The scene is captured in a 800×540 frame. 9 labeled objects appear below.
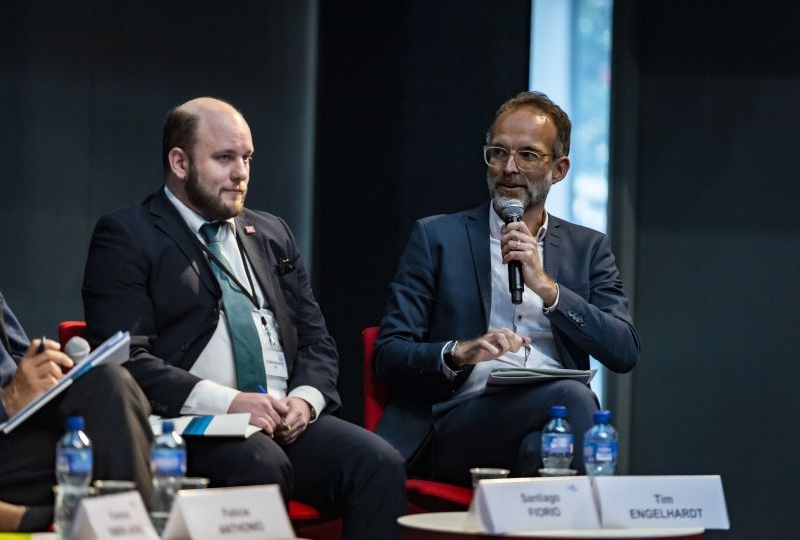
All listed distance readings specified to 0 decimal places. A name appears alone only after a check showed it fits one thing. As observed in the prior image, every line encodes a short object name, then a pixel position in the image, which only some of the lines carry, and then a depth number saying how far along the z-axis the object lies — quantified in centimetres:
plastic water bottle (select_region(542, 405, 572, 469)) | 644
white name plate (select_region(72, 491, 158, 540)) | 444
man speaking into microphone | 727
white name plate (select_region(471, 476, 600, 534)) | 517
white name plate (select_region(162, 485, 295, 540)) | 467
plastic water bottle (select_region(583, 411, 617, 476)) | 616
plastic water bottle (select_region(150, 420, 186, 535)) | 512
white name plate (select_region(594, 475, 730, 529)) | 548
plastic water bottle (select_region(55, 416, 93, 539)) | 484
